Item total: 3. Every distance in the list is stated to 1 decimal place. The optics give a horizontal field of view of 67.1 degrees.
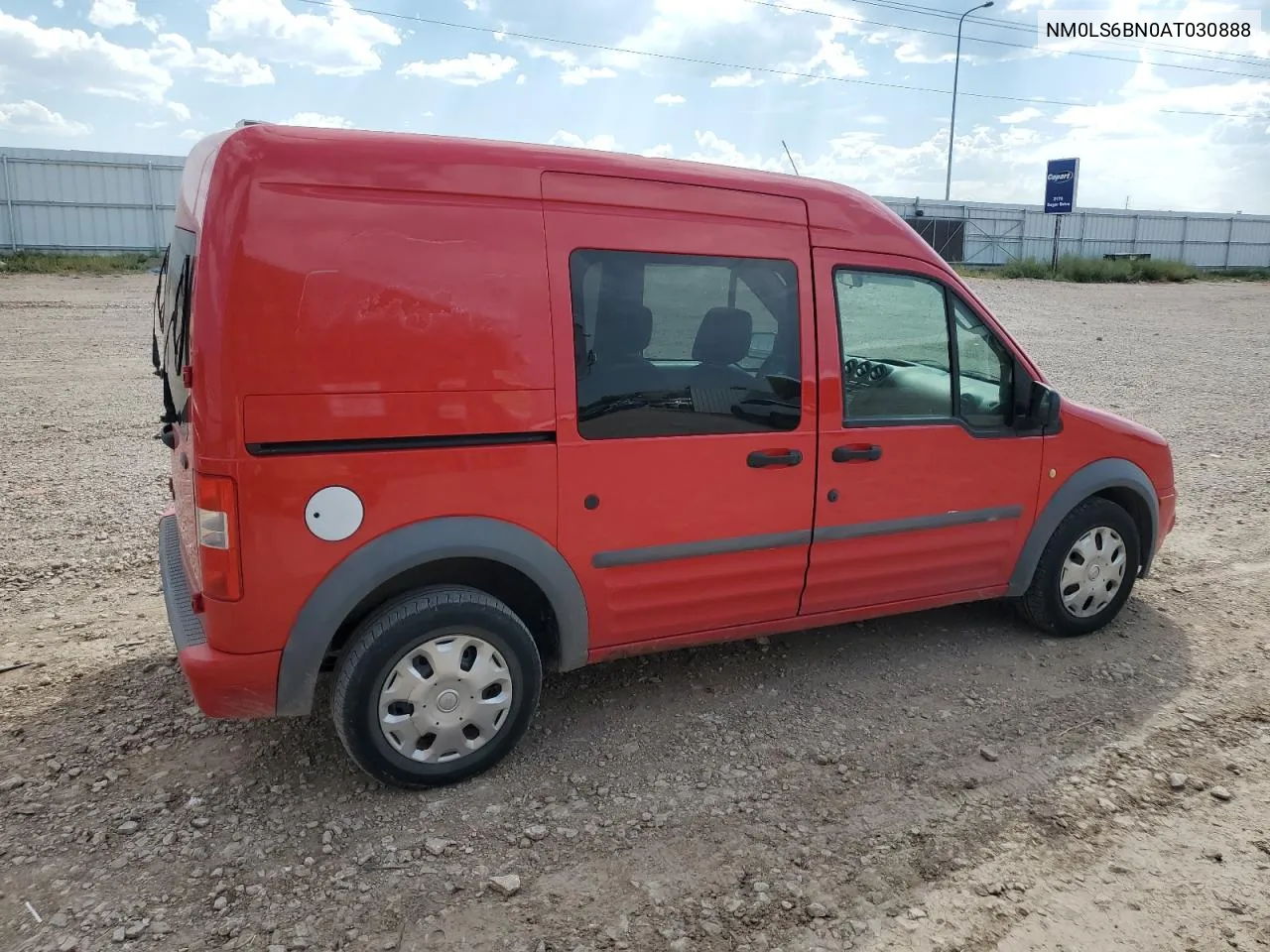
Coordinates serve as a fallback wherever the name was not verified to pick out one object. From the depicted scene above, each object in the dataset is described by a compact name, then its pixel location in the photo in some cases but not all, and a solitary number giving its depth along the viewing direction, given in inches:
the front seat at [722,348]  139.6
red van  113.6
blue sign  1268.5
